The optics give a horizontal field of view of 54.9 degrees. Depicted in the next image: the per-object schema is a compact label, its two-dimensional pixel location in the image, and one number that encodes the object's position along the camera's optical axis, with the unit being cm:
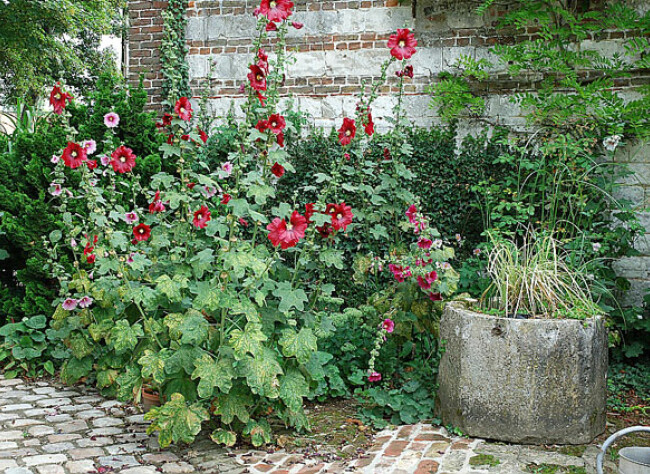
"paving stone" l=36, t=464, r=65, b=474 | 307
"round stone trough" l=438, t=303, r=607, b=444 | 341
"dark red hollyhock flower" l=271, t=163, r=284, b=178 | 342
